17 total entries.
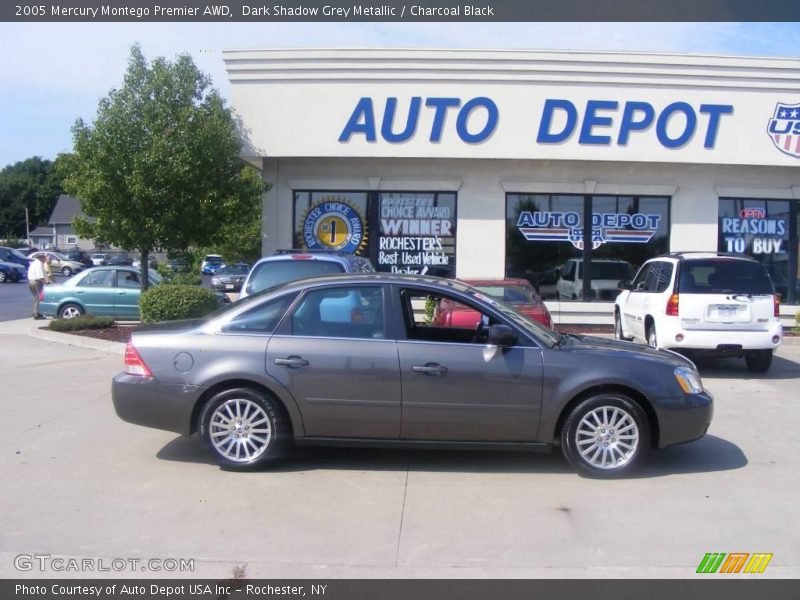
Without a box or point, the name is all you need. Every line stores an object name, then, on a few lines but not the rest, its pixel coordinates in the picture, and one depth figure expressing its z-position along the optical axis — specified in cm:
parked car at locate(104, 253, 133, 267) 4697
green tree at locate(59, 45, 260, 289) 1441
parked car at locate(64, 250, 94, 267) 5550
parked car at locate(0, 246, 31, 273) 4444
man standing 1878
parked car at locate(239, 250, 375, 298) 987
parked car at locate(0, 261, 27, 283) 4016
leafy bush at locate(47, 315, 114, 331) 1468
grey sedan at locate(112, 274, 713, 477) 613
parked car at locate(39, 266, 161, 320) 1669
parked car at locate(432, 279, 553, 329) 927
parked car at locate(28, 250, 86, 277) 4603
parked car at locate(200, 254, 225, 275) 4369
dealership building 1585
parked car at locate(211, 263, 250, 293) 3195
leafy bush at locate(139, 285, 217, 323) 1255
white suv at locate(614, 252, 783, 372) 1082
